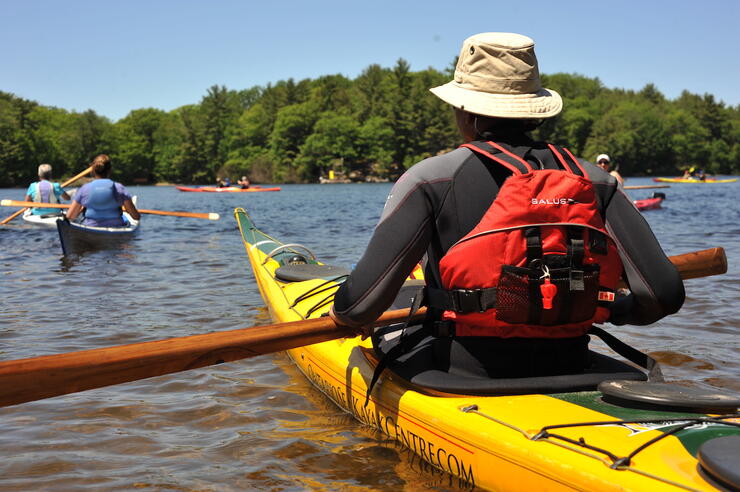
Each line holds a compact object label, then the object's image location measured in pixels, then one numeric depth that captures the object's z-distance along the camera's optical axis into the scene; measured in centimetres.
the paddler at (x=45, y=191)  1309
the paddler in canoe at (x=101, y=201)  1062
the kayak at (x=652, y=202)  2086
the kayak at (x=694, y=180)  4564
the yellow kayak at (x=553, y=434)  190
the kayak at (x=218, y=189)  3653
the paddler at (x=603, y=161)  1166
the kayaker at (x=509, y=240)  228
